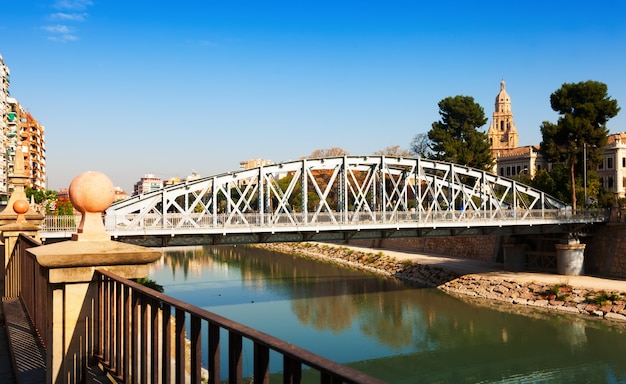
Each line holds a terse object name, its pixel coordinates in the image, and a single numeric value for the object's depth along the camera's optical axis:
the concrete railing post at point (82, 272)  4.71
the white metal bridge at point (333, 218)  25.47
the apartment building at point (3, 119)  62.08
